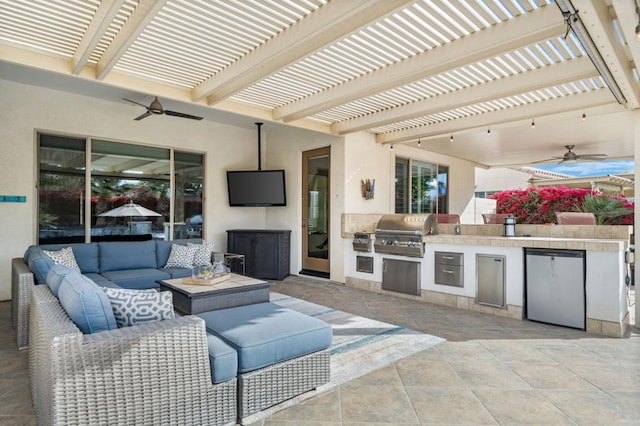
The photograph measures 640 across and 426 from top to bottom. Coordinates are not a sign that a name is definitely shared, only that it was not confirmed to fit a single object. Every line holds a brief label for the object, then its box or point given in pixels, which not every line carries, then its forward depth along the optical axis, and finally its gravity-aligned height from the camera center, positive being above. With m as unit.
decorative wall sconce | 6.91 +0.47
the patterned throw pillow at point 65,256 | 4.28 -0.49
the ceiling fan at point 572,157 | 7.72 +1.23
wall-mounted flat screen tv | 7.25 +0.51
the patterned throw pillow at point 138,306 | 2.13 -0.53
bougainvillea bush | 8.34 +0.28
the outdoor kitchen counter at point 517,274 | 3.89 -0.71
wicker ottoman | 2.25 -0.89
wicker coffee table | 3.40 -0.76
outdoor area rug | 2.76 -1.21
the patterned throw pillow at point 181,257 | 5.32 -0.61
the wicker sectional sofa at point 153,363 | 1.74 -0.80
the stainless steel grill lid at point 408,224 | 5.48 -0.15
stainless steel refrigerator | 4.06 -0.81
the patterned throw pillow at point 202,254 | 5.43 -0.59
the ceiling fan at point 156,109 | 4.86 +1.36
